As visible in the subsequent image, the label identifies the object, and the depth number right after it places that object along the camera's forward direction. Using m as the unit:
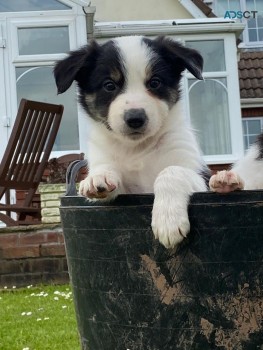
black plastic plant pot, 1.95
